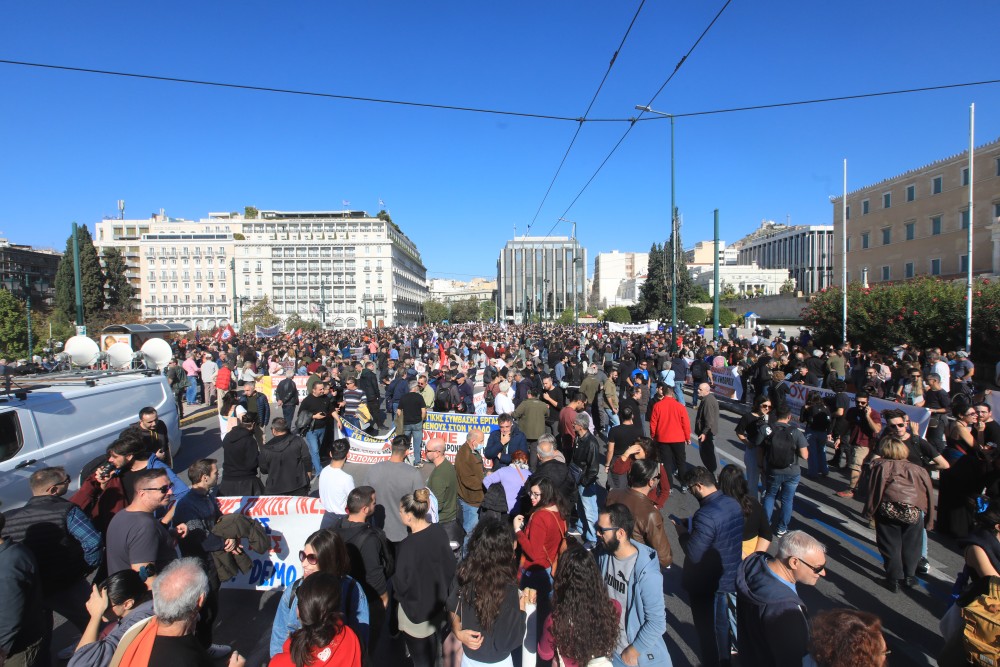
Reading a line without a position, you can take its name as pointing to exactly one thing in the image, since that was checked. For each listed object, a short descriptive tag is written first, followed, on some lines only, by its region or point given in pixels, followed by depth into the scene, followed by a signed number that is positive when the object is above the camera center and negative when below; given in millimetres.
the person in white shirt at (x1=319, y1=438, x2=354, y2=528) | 5129 -1567
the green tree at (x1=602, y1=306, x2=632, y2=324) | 66750 +349
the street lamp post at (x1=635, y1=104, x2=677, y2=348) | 21253 +884
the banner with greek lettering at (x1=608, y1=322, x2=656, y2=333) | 44200 -854
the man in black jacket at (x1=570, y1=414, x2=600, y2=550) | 6035 -1714
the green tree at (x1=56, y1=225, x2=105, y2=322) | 63281 +5012
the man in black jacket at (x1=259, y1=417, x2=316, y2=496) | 6012 -1556
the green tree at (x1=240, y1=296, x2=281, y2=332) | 59875 +507
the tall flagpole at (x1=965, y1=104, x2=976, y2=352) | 15602 +782
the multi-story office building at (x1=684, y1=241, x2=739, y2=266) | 152875 +18462
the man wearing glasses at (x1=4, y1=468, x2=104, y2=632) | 3584 -1434
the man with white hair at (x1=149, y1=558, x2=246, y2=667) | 2346 -1292
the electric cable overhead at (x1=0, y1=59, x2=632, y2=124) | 8548 +4318
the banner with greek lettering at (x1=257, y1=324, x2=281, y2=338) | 31503 -552
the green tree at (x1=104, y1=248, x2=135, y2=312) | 78625 +6153
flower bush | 18125 -22
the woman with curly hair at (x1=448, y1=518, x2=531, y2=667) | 3029 -1583
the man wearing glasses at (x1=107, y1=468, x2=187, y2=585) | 3604 -1375
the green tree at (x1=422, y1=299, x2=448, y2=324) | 137000 +2054
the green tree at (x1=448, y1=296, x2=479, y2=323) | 147750 +2397
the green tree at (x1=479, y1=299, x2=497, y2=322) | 152075 +2424
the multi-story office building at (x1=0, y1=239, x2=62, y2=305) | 80875 +10163
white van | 5910 -1194
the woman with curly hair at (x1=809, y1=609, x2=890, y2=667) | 2158 -1296
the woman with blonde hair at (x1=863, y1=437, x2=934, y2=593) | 4691 -1661
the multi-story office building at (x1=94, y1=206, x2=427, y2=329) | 102375 +10154
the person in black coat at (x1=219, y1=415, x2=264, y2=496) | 5840 -1513
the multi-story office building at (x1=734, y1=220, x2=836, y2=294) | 130000 +17530
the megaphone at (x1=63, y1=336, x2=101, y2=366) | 11898 -557
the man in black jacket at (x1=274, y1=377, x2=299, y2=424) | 11078 -1442
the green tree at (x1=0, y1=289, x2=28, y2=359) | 23906 -112
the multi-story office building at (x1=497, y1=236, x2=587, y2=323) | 148000 +13695
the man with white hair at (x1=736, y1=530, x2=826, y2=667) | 2766 -1483
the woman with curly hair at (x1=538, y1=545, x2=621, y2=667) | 2811 -1522
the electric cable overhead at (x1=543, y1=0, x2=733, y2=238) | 8764 +4417
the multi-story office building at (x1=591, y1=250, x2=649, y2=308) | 144750 +12670
